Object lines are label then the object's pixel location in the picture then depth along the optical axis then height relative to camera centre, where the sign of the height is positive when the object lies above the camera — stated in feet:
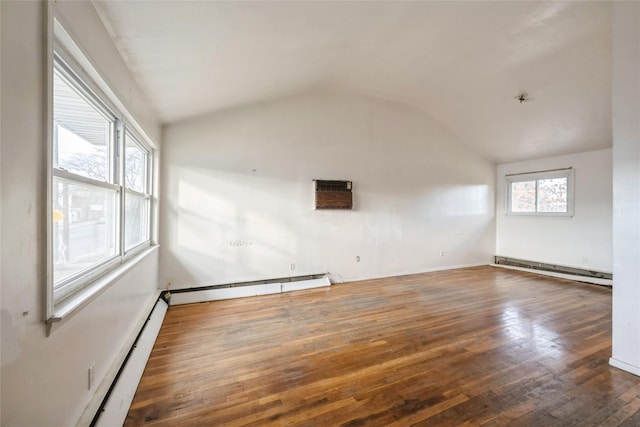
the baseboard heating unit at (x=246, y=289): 11.87 -3.88
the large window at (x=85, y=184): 4.31 +0.58
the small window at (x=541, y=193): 16.81 +1.58
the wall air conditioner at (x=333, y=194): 14.55 +1.10
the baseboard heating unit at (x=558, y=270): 15.02 -3.73
